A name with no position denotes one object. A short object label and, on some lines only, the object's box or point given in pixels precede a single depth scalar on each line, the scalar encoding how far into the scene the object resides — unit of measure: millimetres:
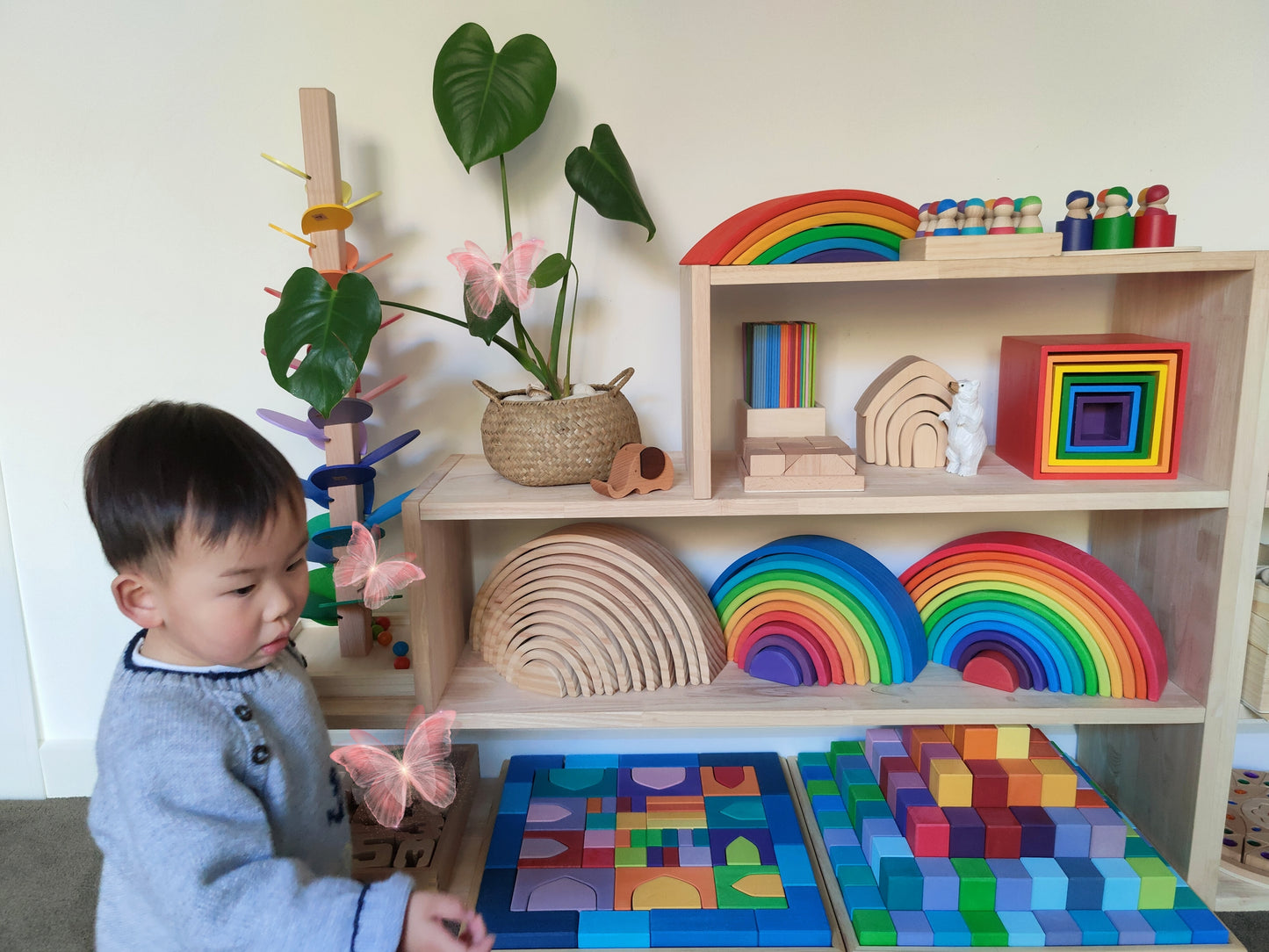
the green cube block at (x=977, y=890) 1173
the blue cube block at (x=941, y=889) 1176
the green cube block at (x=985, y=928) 1128
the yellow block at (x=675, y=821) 1354
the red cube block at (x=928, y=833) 1221
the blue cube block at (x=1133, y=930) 1122
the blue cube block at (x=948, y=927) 1125
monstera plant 1132
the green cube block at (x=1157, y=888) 1170
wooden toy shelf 1115
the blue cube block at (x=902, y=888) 1177
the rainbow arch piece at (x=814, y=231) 1115
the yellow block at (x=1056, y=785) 1267
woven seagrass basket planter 1187
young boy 777
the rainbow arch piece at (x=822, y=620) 1289
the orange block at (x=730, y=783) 1448
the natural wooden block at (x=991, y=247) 1099
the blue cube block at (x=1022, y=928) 1127
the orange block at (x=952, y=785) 1266
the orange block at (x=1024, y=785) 1269
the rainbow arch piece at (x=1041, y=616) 1240
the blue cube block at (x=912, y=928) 1126
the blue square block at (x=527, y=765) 1507
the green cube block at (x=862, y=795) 1354
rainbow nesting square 1185
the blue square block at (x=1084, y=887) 1170
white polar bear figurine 1218
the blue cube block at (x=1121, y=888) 1169
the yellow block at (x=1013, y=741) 1302
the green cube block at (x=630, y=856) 1271
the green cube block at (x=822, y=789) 1436
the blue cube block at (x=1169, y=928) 1122
